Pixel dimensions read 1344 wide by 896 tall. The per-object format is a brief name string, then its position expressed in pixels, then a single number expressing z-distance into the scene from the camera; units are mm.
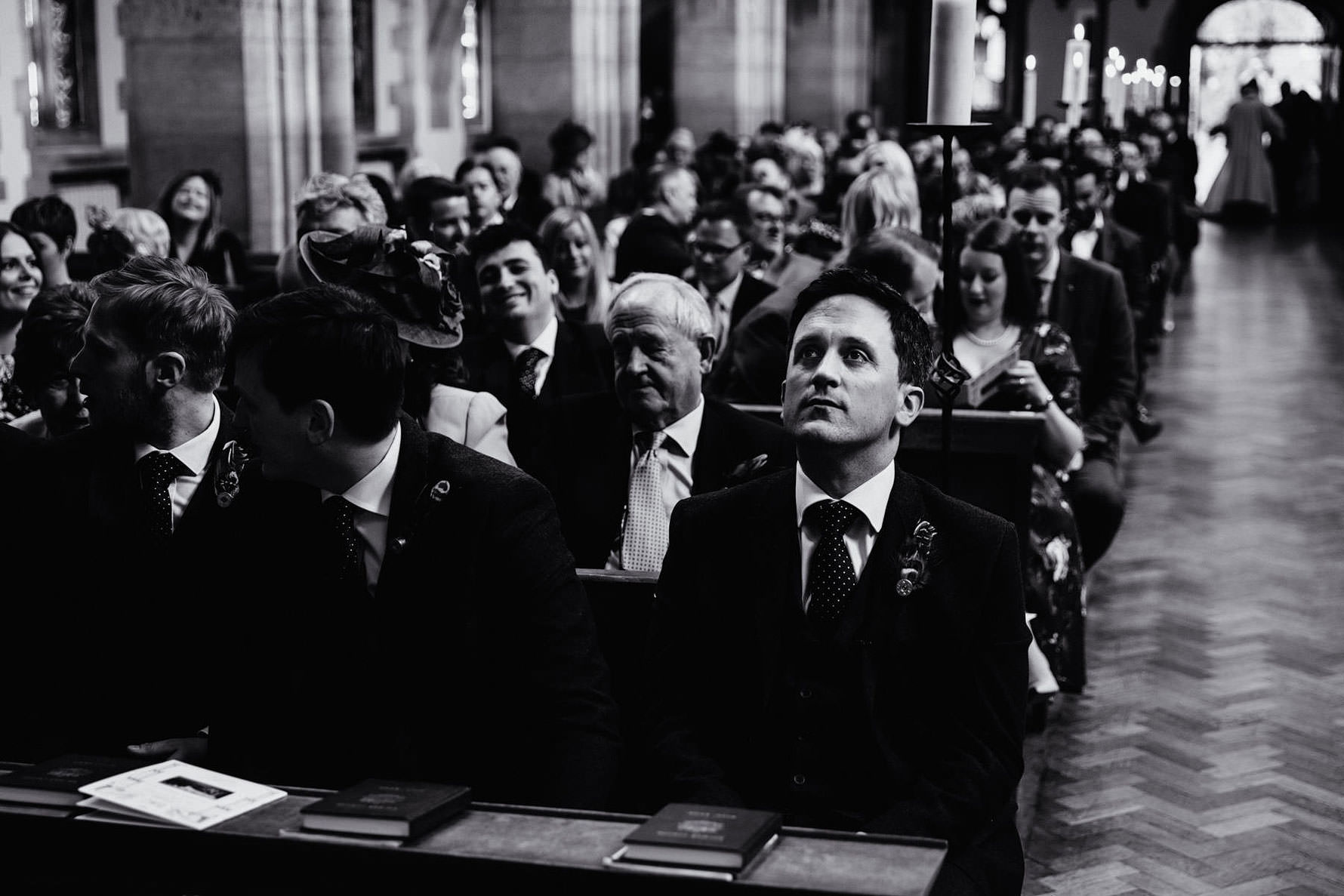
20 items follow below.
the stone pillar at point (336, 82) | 10484
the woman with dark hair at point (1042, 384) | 5426
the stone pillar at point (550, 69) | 14953
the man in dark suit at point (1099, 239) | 9344
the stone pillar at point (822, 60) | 24391
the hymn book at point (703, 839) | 2238
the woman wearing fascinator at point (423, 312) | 4215
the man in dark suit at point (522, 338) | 5207
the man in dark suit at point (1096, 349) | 6289
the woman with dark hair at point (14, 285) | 5691
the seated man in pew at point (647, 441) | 4145
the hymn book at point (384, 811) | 2328
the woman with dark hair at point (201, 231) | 8258
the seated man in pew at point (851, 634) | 2949
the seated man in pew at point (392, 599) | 2930
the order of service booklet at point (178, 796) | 2395
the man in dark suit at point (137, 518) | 3309
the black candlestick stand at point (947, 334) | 3795
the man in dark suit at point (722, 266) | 6902
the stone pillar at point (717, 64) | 20031
